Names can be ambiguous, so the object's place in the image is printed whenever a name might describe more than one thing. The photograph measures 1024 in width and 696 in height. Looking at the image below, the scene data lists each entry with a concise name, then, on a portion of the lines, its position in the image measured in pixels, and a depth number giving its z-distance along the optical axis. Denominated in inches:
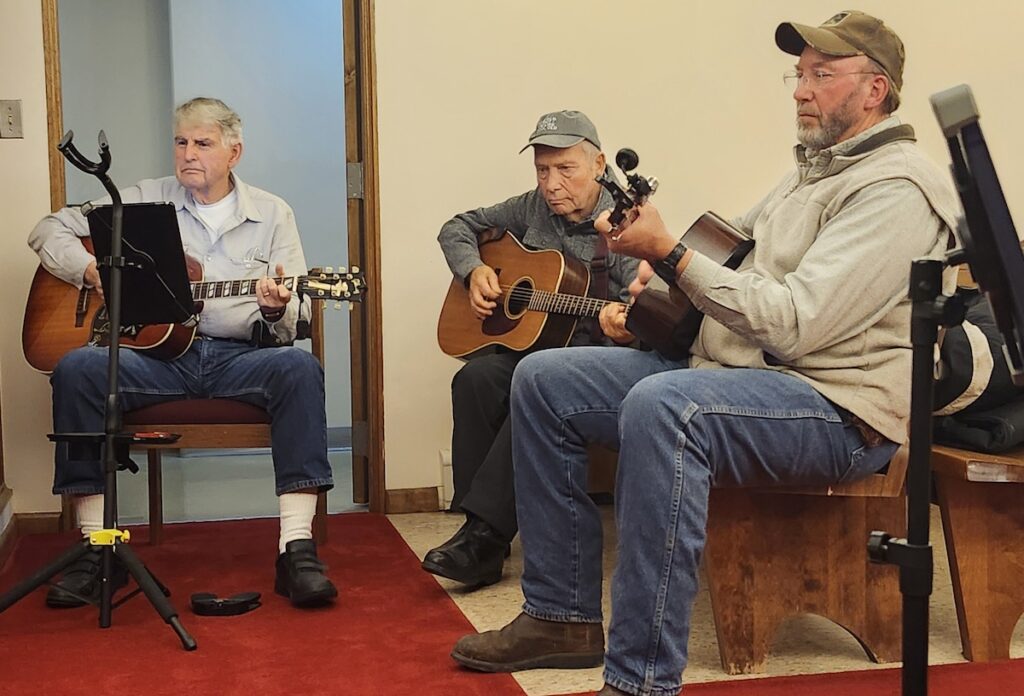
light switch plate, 129.3
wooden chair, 112.8
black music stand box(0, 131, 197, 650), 93.4
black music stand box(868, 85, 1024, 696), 45.4
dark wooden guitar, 82.3
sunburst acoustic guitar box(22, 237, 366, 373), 110.7
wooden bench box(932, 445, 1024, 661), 86.0
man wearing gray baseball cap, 115.0
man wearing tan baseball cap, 69.9
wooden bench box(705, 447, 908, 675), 83.0
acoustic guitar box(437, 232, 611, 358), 115.0
